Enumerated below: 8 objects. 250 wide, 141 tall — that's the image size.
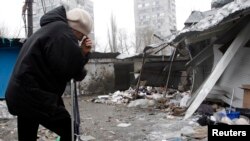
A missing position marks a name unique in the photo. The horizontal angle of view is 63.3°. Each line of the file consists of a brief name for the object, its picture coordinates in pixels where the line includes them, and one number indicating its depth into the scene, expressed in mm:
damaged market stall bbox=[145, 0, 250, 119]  4444
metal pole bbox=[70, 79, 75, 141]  1596
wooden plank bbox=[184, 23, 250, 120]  4566
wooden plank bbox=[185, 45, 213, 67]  5760
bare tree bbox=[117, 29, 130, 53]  26514
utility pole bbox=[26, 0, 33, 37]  7226
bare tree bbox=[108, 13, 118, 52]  24880
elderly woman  1457
